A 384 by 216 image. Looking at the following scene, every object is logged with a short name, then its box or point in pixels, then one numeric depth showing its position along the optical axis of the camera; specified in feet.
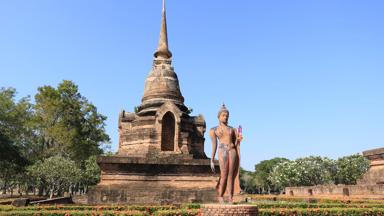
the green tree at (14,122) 128.57
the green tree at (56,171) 114.42
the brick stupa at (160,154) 57.82
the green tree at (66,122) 135.94
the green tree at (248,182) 334.24
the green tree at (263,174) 318.45
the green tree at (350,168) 169.99
